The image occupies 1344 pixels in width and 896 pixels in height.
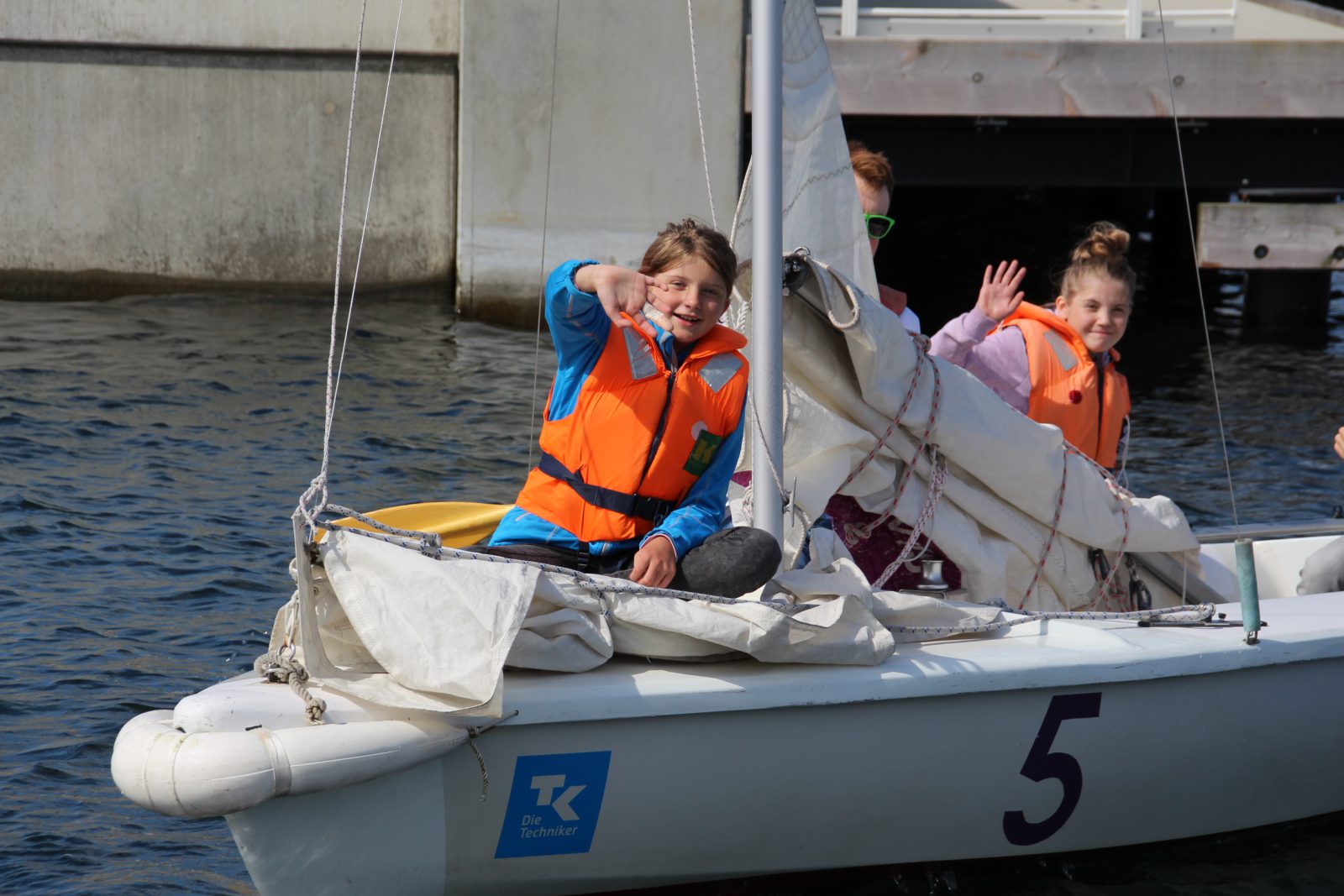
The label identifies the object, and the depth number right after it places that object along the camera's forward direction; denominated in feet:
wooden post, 65.62
